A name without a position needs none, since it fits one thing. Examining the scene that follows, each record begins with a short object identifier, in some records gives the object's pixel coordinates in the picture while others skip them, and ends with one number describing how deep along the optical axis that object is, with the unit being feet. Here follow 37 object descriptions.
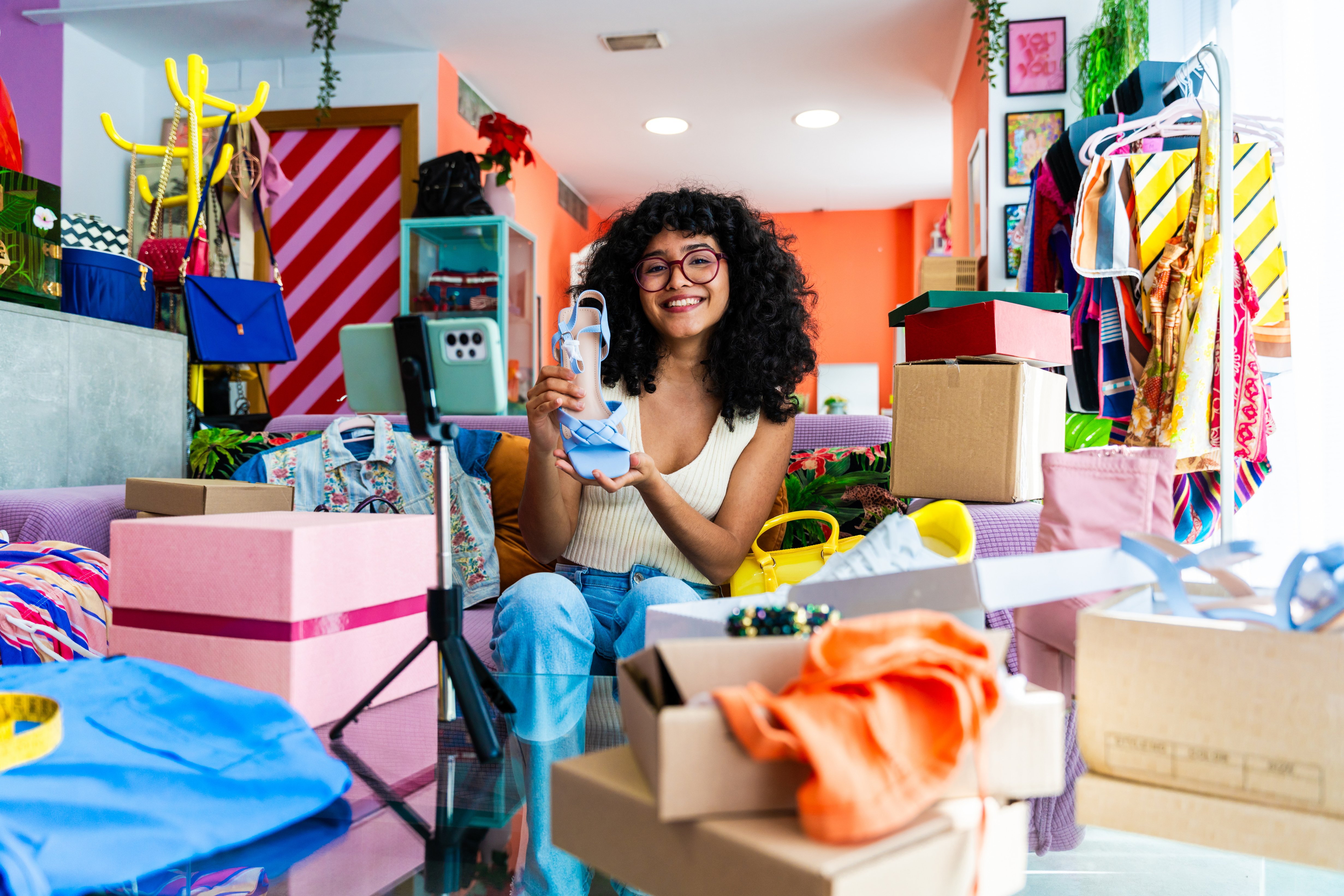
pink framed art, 10.78
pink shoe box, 2.19
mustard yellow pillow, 6.14
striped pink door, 14.55
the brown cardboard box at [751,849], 1.09
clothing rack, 3.83
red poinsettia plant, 14.43
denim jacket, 5.96
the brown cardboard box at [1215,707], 1.30
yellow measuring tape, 1.41
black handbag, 13.66
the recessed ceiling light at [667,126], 17.01
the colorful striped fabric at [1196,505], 5.85
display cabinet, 14.28
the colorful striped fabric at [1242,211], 5.38
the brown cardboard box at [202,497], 4.54
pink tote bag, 2.20
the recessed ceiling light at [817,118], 16.48
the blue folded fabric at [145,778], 1.58
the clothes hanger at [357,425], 6.27
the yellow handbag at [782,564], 4.52
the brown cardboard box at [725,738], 1.17
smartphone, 2.13
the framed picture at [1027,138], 10.89
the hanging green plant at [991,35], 10.07
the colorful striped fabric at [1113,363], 6.07
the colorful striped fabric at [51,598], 3.59
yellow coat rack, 8.77
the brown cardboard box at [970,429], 4.35
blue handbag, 8.46
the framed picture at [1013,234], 11.00
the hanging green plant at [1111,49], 8.82
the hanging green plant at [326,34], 11.50
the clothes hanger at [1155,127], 4.95
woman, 4.32
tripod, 2.13
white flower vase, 14.40
